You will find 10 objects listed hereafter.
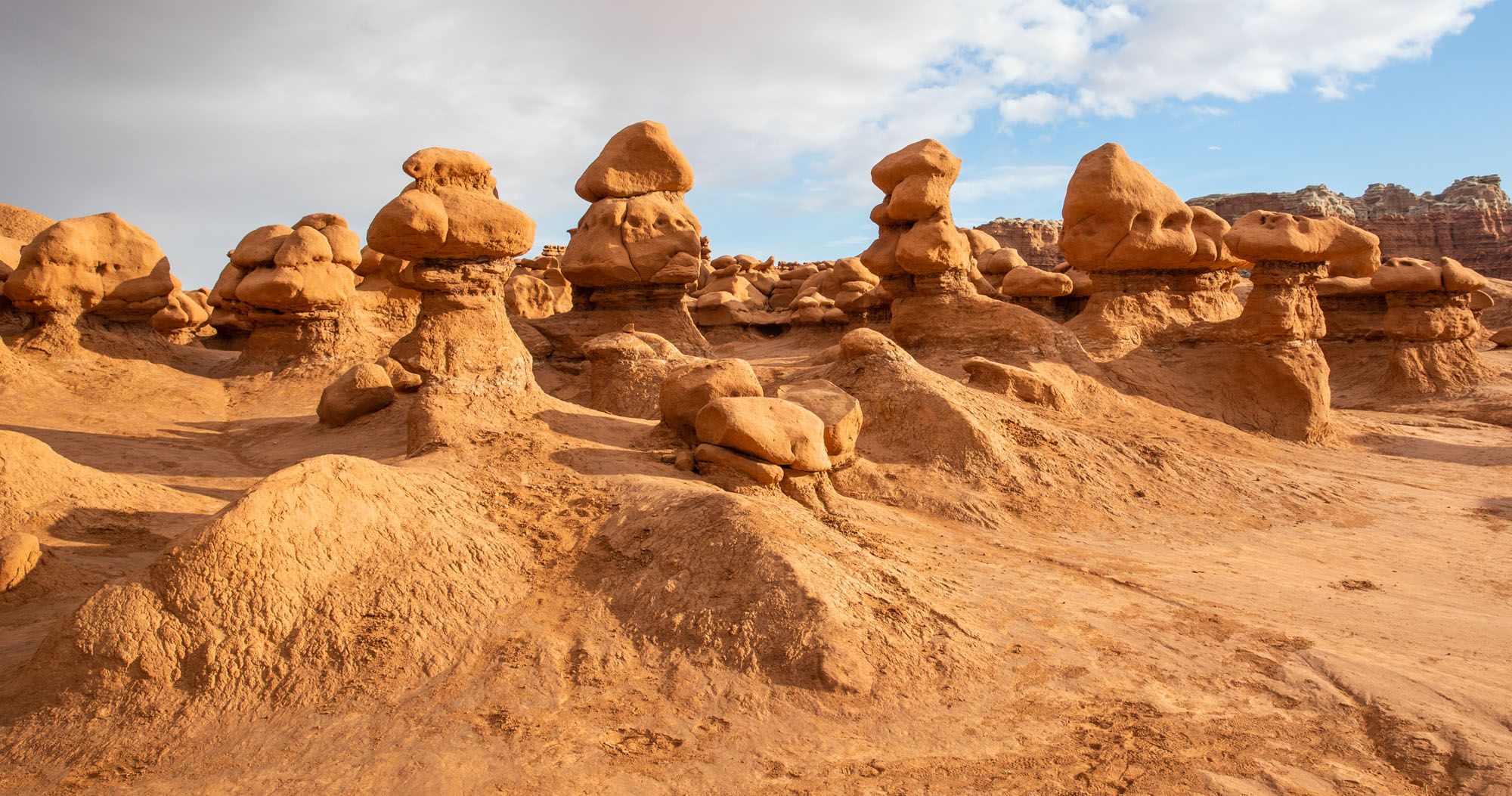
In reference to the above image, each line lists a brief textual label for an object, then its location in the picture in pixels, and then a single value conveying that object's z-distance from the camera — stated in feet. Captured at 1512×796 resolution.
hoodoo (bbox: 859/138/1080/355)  37.14
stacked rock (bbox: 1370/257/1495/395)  47.44
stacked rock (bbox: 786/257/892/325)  49.03
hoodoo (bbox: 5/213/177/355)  32.94
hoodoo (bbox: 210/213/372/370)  35.83
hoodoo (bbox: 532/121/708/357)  38.68
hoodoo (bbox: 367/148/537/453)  23.45
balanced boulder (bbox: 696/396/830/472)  19.33
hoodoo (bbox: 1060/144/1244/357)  39.40
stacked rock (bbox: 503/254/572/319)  47.88
